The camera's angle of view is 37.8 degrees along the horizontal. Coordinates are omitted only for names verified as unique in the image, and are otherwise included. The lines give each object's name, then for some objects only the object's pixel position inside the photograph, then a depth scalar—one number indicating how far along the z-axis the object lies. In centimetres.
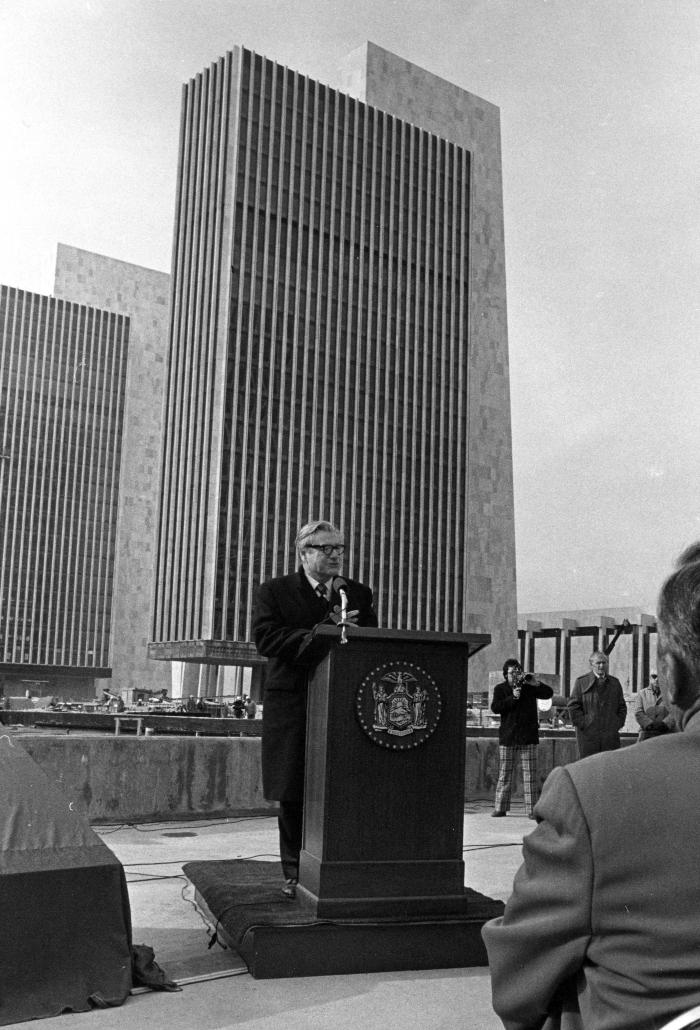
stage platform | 402
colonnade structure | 6272
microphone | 426
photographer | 1041
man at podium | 471
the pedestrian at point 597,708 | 1013
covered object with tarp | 350
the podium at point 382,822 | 416
